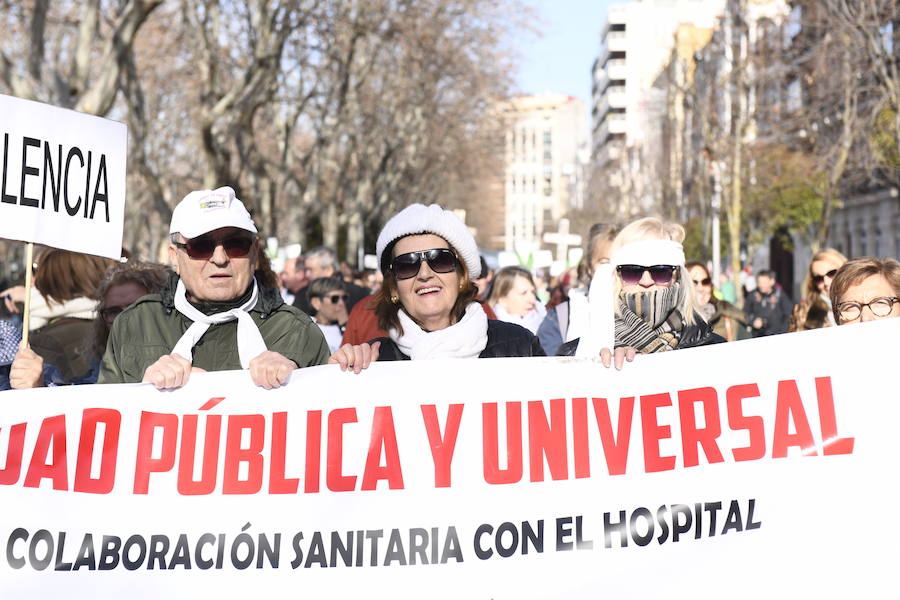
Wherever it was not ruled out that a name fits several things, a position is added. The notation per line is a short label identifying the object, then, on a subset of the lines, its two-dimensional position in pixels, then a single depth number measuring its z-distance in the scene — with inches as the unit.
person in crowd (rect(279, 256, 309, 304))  544.7
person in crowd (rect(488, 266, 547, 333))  350.9
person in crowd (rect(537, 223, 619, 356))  261.1
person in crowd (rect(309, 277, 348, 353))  354.6
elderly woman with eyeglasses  170.4
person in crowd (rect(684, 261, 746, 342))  310.3
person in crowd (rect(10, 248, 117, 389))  212.1
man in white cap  156.0
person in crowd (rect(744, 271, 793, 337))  580.1
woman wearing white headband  170.7
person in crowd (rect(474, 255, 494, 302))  534.0
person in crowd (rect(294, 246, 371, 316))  483.3
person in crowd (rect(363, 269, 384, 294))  710.3
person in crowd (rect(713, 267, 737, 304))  807.2
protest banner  145.3
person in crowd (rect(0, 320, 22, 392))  191.9
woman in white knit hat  161.9
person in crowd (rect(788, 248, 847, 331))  269.7
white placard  173.8
